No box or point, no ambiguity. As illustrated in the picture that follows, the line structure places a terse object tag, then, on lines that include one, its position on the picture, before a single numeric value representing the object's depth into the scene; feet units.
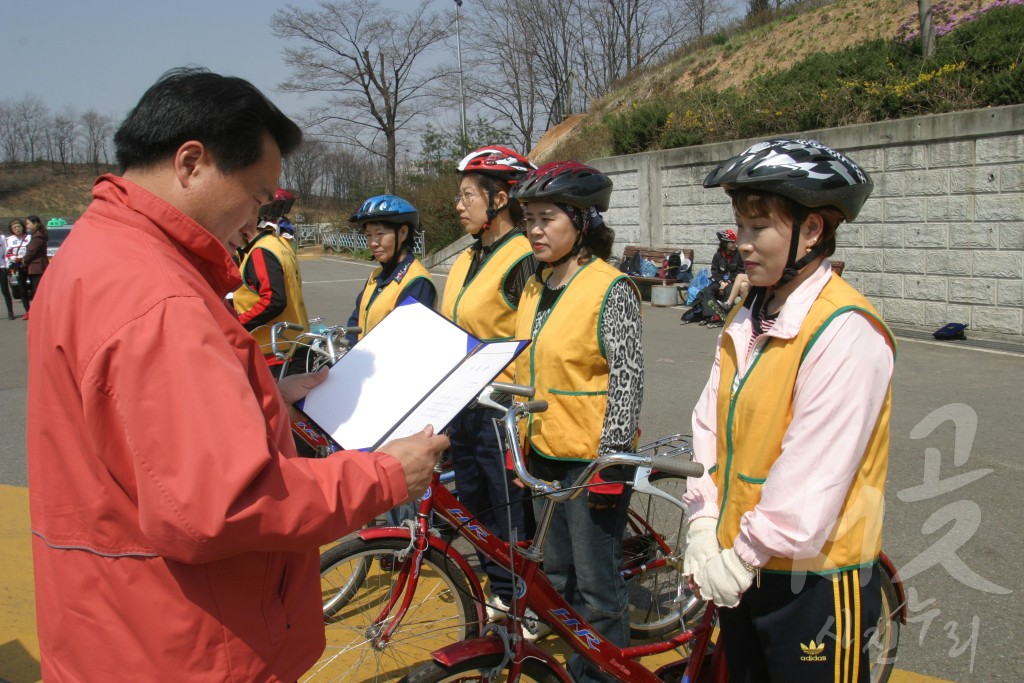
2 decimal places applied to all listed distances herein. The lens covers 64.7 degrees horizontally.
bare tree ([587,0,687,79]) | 97.76
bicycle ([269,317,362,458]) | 14.02
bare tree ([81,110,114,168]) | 188.72
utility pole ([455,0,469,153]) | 101.50
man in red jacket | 4.56
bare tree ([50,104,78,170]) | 219.82
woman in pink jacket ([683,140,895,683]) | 6.27
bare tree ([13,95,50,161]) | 218.79
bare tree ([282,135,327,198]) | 165.89
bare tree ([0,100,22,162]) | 213.25
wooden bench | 49.06
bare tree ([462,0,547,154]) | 101.91
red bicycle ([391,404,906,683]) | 7.81
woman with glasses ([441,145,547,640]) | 12.75
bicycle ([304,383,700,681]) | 10.45
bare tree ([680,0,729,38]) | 93.71
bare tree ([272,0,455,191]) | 112.47
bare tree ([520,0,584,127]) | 98.73
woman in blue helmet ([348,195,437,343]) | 15.25
